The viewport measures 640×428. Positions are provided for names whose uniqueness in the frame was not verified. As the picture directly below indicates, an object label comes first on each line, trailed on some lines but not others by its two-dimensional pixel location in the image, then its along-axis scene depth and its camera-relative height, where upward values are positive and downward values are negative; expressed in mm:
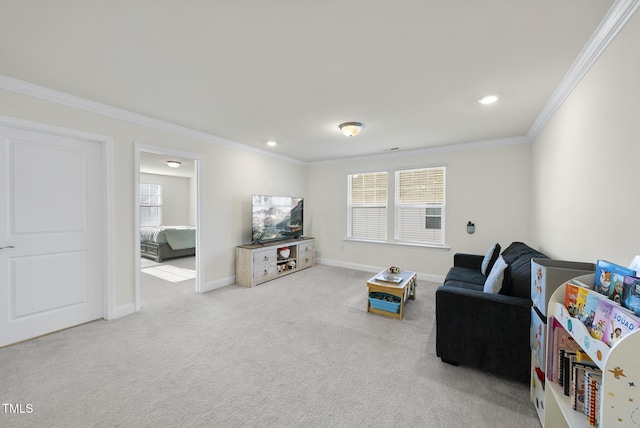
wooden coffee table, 3094 -971
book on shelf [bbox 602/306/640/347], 897 -422
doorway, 3667 -119
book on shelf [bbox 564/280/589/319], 1224 -438
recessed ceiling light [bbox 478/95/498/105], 2558 +1148
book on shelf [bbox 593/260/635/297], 1134 -305
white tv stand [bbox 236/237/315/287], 4367 -961
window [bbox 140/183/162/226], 8492 +150
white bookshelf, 878 -596
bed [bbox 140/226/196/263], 6348 -863
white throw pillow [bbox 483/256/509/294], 2195 -607
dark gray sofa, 1957 -945
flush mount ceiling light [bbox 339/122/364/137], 3361 +1103
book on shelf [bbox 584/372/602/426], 1121 -832
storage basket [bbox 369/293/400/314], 3162 -1160
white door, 2443 -264
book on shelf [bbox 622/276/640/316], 973 -329
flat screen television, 4715 -160
